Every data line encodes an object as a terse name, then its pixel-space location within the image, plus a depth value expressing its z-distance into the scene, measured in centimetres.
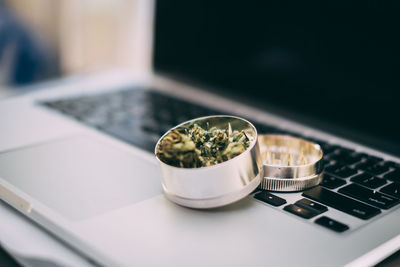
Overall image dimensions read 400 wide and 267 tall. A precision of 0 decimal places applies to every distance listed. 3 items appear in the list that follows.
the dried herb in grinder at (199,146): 40
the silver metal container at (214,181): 39
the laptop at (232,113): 37
